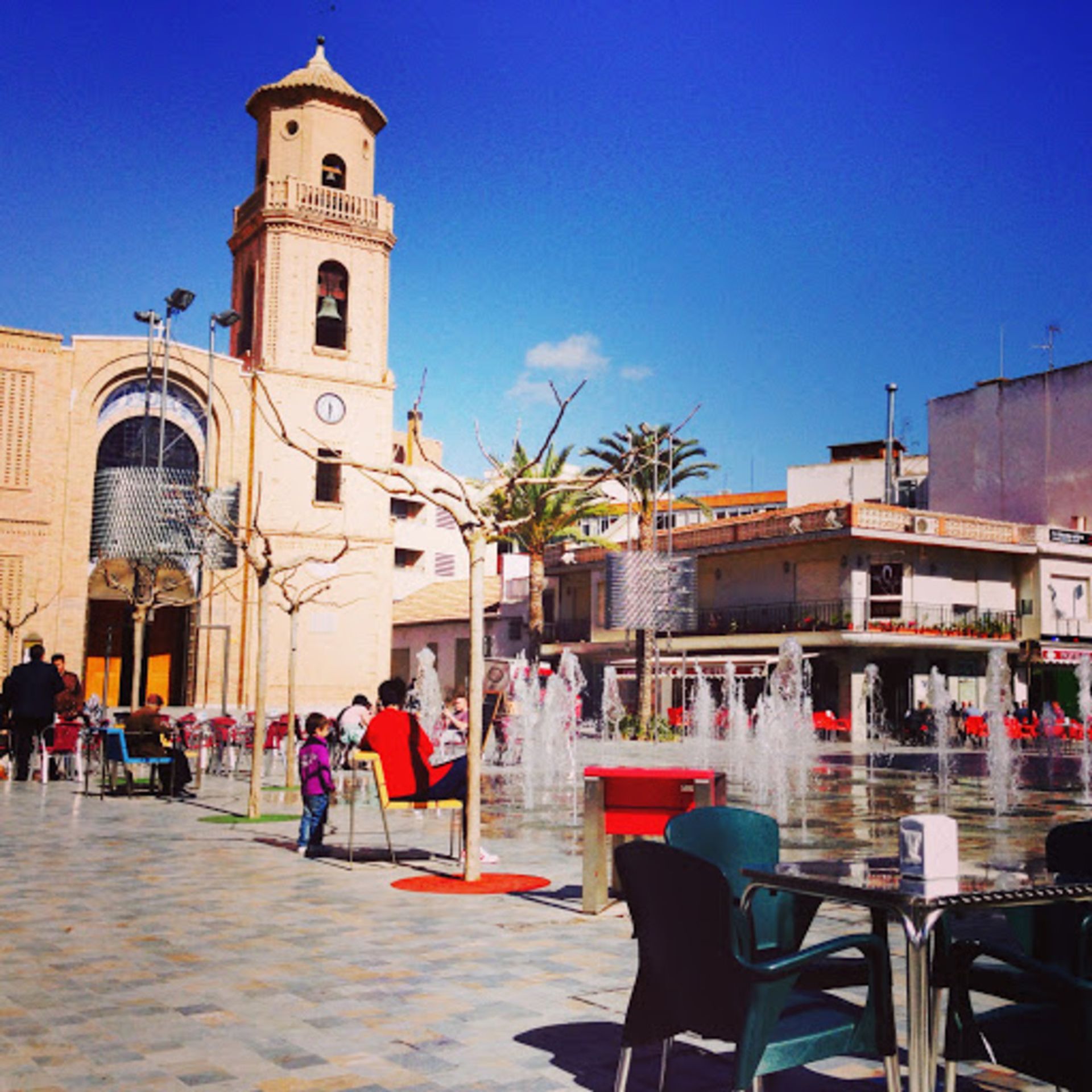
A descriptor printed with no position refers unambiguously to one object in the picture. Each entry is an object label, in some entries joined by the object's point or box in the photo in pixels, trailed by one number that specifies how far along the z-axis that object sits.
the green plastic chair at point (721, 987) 3.47
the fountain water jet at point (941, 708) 32.63
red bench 7.61
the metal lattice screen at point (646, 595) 39.56
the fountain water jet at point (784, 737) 19.03
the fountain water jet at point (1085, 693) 37.72
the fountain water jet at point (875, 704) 41.62
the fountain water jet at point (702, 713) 37.78
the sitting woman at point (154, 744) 15.39
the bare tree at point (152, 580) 32.38
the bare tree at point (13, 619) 32.84
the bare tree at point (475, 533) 8.98
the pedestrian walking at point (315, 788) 10.44
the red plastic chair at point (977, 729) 36.75
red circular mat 8.59
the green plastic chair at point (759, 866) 3.83
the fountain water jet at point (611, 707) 40.75
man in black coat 16.22
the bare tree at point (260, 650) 12.93
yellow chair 9.38
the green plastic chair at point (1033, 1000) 3.54
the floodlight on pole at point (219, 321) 36.00
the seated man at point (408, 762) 9.57
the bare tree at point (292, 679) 15.52
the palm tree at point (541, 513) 43.94
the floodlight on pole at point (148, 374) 35.38
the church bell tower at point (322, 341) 39.53
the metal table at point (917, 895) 3.41
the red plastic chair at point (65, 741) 17.81
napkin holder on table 3.61
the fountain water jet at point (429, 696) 28.57
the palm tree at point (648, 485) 38.53
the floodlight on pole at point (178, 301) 34.31
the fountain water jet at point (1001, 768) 17.89
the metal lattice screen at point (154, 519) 35.00
